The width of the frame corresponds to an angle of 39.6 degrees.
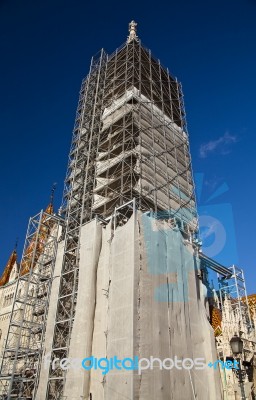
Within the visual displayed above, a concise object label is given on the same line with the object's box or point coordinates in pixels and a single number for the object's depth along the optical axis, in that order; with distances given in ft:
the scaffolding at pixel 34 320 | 70.18
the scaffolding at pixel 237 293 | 76.00
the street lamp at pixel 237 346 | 34.71
